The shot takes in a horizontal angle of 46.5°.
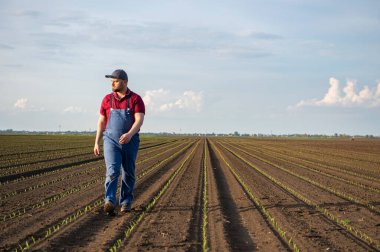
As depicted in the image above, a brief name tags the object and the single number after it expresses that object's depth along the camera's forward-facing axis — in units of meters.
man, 6.56
